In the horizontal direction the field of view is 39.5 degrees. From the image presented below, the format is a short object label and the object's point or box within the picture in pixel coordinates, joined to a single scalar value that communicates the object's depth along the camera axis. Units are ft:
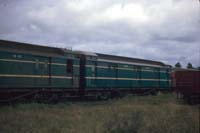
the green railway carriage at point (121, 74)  76.64
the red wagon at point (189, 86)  73.82
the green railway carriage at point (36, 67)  56.06
